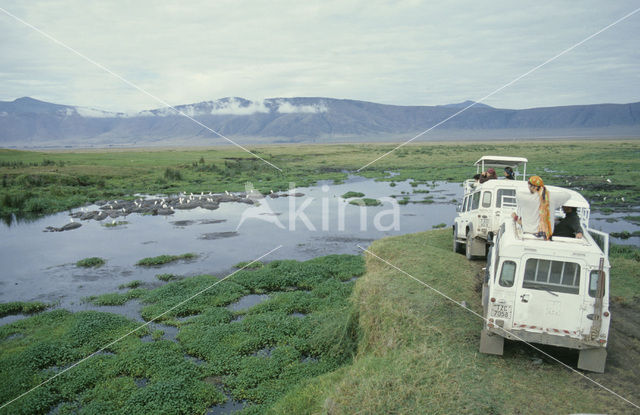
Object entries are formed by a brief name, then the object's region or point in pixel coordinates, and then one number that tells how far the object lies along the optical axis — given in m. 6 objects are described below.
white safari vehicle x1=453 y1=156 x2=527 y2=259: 14.79
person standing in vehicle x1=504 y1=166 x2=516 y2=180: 17.56
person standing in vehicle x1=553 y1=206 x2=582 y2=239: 10.59
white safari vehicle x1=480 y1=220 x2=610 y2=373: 8.36
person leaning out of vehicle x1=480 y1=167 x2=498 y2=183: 17.43
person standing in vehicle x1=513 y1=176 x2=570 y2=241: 9.52
